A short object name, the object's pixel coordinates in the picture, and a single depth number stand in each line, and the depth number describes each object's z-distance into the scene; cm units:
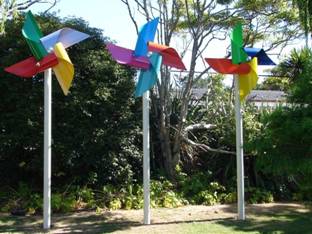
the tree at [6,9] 966
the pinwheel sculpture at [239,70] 1059
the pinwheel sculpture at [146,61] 1005
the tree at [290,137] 746
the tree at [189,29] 1375
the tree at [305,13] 975
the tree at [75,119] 1163
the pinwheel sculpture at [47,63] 948
